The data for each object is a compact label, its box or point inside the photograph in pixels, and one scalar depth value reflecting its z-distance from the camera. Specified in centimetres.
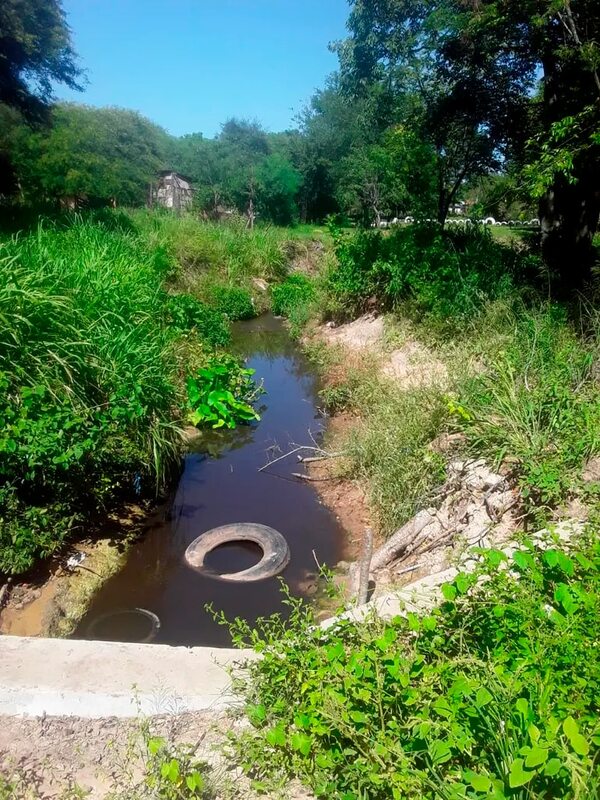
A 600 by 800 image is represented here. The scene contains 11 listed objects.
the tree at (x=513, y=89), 670
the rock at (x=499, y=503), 451
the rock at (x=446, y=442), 557
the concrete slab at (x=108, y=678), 265
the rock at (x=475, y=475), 475
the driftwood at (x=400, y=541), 498
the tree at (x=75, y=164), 1817
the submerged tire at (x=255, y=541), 513
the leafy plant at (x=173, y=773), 222
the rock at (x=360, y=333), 1067
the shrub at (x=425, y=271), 891
